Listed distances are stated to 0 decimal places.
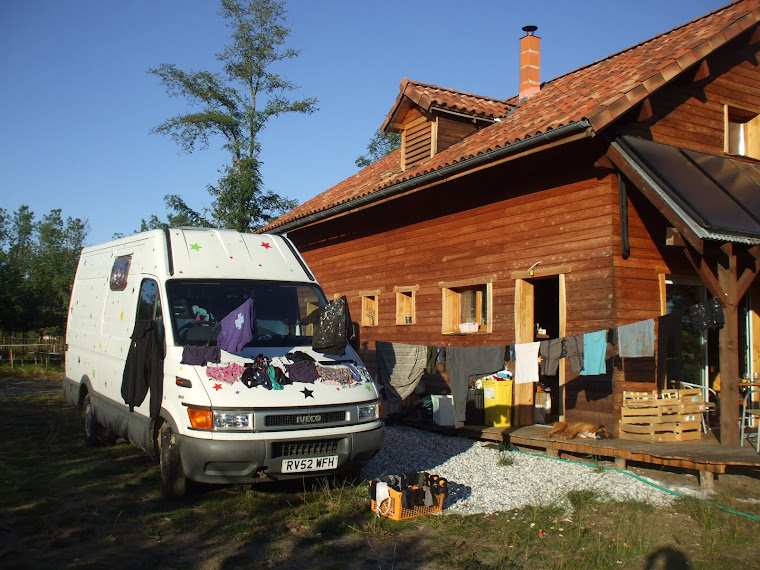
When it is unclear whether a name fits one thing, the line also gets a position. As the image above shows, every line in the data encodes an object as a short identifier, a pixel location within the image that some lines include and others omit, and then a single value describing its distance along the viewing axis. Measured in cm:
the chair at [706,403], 915
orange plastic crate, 611
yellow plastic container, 1081
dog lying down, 930
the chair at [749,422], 768
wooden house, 894
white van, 615
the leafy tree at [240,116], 2666
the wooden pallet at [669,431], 869
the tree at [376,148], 3668
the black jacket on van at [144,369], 679
